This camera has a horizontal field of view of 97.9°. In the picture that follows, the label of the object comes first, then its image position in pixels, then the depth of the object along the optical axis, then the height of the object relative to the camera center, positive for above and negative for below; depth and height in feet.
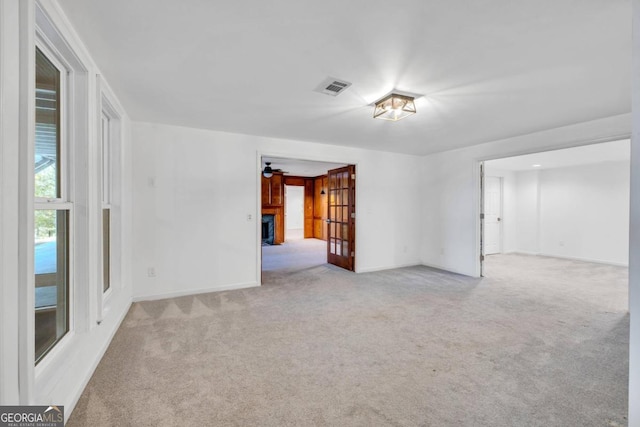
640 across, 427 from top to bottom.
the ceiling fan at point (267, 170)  23.69 +3.70
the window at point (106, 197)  9.29 +0.58
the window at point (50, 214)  5.31 -0.01
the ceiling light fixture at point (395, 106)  8.71 +3.51
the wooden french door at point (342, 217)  17.15 -0.26
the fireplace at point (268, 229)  30.17 -1.71
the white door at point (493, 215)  23.56 -0.17
